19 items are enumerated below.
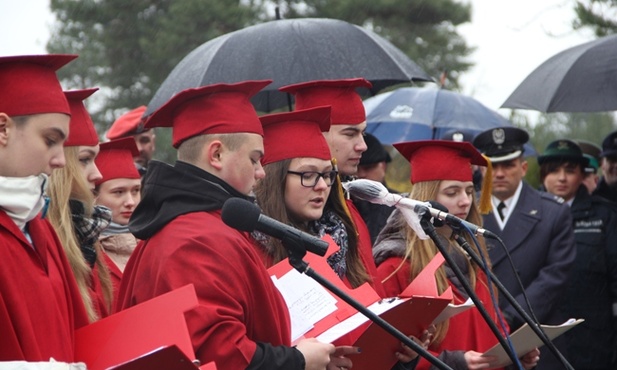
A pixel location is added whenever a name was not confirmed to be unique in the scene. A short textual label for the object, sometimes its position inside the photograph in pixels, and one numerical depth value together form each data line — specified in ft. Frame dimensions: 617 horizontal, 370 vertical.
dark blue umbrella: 69.77
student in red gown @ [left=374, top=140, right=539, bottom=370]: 38.19
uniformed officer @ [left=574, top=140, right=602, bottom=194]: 69.87
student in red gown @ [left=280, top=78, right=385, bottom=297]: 39.65
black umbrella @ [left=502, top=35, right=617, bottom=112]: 51.13
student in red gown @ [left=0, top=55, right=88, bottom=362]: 22.21
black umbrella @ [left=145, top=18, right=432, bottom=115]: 45.75
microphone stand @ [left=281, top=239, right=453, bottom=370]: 23.75
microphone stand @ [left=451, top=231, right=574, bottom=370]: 28.60
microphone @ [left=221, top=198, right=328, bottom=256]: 23.70
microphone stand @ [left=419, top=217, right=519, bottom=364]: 27.66
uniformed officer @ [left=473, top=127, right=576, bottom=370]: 50.52
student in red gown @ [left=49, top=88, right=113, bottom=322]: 32.68
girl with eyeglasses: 33.30
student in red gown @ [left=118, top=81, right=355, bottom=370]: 25.58
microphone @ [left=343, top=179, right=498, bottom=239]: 29.12
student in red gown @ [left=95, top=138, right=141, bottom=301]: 42.67
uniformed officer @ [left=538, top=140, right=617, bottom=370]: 57.31
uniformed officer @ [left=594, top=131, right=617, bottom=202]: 60.34
